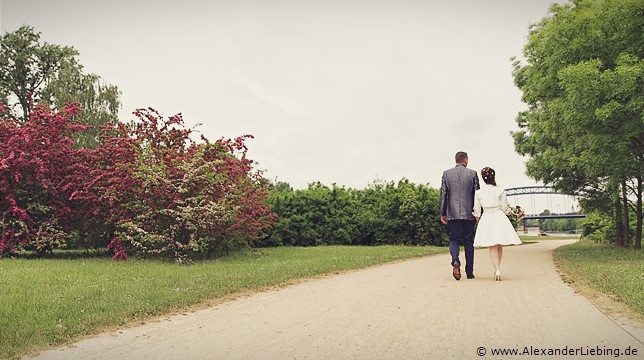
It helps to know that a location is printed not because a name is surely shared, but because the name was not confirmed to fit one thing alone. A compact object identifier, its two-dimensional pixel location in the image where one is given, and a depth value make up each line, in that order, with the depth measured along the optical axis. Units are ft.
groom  31.48
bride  30.01
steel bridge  280.68
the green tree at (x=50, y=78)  129.79
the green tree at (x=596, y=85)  43.83
